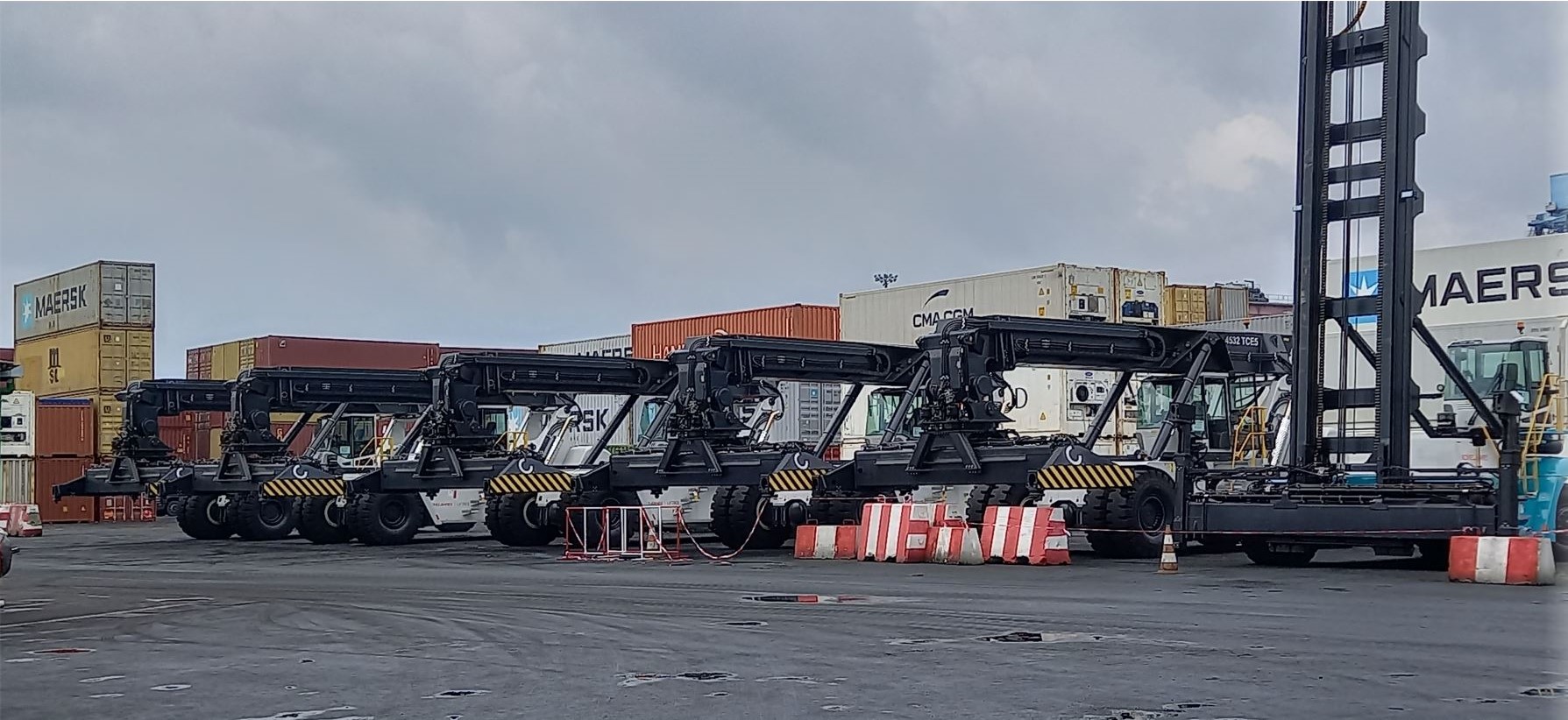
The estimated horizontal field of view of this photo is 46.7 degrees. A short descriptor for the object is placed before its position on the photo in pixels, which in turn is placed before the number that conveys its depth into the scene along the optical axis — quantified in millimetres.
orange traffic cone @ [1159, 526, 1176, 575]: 18000
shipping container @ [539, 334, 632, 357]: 51594
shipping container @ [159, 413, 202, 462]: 53781
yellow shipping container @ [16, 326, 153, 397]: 51406
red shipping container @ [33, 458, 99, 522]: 46781
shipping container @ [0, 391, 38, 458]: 44438
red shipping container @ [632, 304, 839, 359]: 45531
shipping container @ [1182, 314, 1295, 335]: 35188
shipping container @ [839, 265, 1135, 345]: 36906
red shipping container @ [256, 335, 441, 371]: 53094
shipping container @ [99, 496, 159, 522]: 47594
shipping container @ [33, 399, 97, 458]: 47844
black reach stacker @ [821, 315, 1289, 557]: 20953
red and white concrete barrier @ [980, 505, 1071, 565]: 19812
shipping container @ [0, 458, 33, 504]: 46719
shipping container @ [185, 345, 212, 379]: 57447
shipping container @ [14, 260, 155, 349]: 51906
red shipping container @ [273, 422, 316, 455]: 52906
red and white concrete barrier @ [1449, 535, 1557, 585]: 15758
